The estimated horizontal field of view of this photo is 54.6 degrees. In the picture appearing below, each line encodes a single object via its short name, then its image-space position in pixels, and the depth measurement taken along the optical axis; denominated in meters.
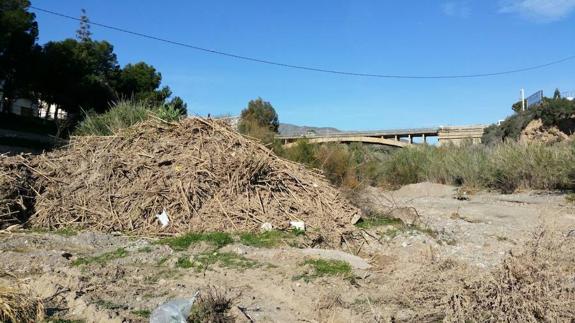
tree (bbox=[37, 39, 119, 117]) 37.28
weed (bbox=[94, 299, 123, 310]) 4.74
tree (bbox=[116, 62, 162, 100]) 43.44
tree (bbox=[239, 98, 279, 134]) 61.88
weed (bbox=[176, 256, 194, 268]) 6.46
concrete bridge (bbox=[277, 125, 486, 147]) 63.38
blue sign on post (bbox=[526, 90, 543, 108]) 39.36
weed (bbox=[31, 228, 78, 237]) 8.51
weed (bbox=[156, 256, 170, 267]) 6.62
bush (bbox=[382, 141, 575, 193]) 17.02
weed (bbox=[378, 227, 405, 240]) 8.58
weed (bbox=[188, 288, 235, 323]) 4.39
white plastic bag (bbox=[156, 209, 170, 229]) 8.82
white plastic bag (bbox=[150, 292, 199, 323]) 4.11
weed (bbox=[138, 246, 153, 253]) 7.15
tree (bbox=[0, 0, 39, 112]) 32.91
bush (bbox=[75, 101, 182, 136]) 14.98
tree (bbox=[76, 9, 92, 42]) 64.66
